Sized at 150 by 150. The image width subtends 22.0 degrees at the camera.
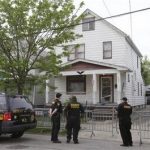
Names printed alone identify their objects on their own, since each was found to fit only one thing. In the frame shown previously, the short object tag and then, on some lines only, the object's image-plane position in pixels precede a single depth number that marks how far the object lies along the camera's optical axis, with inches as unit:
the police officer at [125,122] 524.7
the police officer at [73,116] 542.0
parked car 538.3
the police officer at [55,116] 559.5
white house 1086.4
